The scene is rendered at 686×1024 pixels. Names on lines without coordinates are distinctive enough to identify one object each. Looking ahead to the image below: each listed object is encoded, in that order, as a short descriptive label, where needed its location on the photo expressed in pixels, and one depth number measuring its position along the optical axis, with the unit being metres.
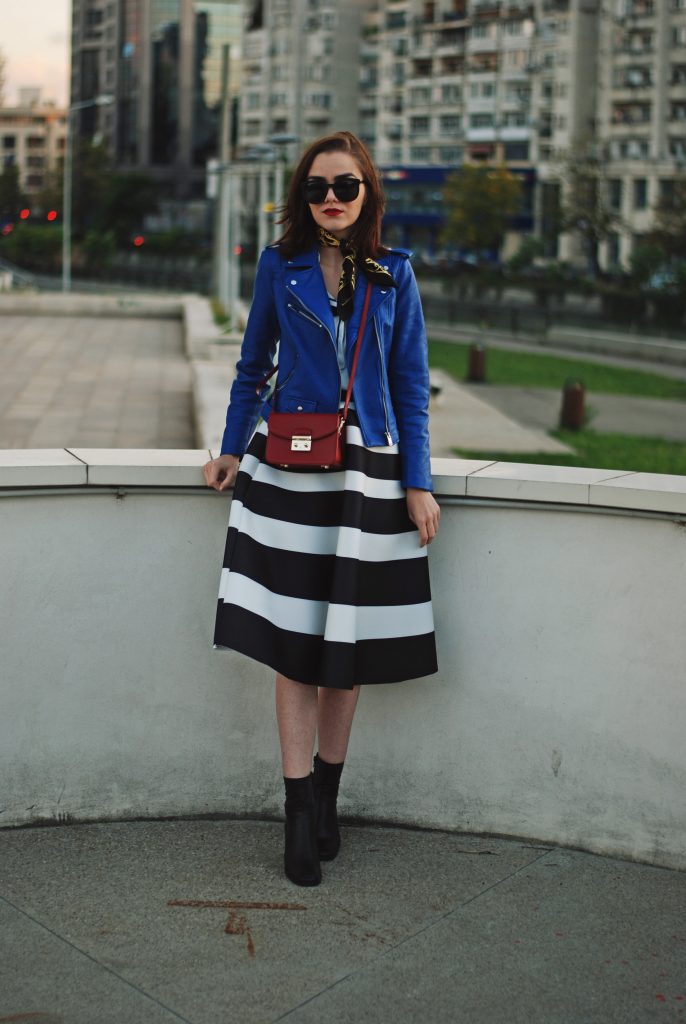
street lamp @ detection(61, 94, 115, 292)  53.47
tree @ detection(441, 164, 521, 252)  68.81
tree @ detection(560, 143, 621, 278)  65.44
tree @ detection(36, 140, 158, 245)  94.88
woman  3.10
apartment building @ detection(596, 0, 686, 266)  76.69
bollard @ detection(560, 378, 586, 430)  15.88
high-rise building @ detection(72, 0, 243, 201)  137.62
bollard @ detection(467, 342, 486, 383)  22.44
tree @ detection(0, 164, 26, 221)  101.94
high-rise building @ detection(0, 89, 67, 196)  166.50
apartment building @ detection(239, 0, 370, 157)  109.50
